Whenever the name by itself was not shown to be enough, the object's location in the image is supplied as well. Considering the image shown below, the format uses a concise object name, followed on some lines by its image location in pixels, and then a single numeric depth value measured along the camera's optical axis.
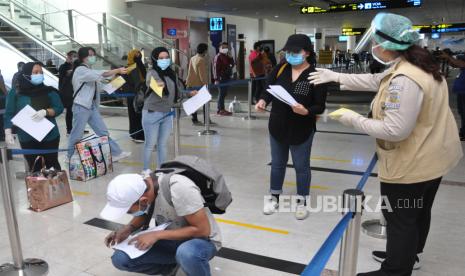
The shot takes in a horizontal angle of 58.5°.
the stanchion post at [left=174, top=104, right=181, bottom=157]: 5.01
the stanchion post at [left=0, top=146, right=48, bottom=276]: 2.64
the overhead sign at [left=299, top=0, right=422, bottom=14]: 12.41
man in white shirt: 2.05
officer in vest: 2.03
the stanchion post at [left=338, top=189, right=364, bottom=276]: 1.72
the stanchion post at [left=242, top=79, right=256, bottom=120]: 9.07
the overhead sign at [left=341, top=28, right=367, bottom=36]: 27.42
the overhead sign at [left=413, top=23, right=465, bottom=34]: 24.22
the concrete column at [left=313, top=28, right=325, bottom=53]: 30.80
